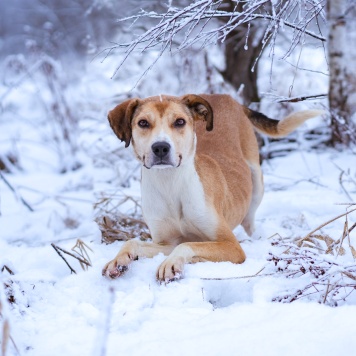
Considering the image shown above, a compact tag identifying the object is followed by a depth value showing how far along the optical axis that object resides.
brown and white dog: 3.60
